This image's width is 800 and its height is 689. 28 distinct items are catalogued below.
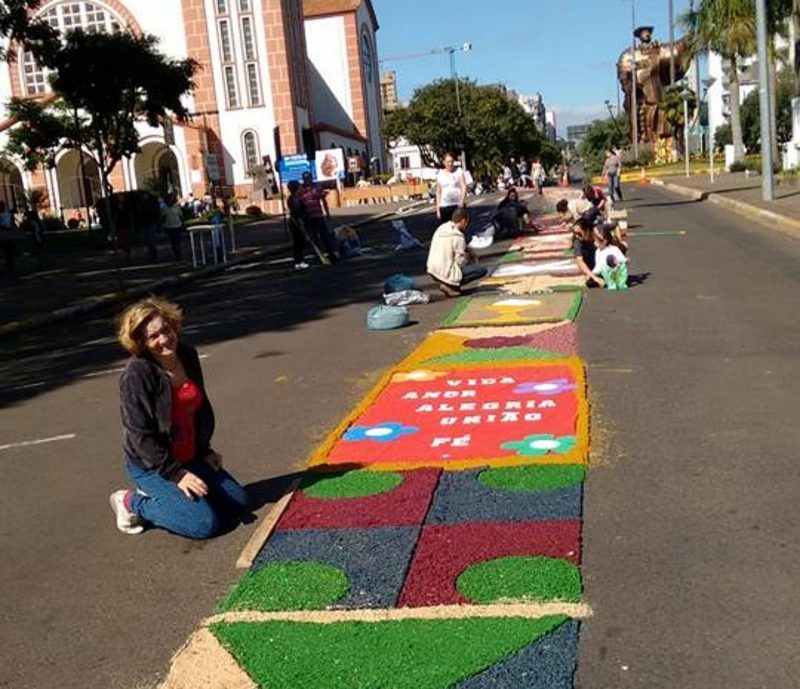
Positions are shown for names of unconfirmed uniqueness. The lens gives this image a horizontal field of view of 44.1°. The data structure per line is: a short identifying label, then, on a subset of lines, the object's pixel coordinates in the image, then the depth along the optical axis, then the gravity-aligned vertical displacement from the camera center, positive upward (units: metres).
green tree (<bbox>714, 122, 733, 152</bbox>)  77.71 +1.43
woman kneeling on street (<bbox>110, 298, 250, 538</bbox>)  4.81 -1.16
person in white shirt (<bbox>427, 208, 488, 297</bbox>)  12.74 -0.99
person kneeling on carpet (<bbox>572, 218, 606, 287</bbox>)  12.59 -1.08
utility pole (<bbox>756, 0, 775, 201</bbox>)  23.84 +1.15
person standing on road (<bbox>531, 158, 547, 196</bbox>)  42.84 -0.22
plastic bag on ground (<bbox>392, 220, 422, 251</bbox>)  21.06 -1.18
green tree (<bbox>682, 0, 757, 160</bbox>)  37.97 +5.26
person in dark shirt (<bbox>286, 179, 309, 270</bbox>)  18.84 -0.55
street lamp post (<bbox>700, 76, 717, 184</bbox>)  35.75 +2.64
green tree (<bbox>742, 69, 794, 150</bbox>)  63.92 +2.52
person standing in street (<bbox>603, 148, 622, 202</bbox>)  30.20 -0.20
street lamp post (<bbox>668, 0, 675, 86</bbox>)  63.68 +7.76
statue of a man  97.06 +7.88
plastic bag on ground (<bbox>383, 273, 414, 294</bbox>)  12.57 -1.26
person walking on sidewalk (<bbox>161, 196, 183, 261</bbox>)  23.78 -0.47
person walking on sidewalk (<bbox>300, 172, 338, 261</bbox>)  19.01 -0.43
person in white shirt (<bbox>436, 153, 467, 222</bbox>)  16.72 -0.17
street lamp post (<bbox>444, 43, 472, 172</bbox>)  81.24 +6.14
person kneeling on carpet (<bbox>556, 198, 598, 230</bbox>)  13.80 -0.67
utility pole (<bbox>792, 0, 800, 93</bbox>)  34.58 +4.53
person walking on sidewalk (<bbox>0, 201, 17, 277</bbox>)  21.14 -0.58
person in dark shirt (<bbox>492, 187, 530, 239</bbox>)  21.39 -0.94
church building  62.47 +7.11
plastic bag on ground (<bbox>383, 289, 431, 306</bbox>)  12.32 -1.40
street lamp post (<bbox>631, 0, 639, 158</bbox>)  82.75 +4.04
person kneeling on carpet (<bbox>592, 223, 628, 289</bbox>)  12.31 -1.21
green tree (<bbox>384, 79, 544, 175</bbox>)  80.88 +4.53
